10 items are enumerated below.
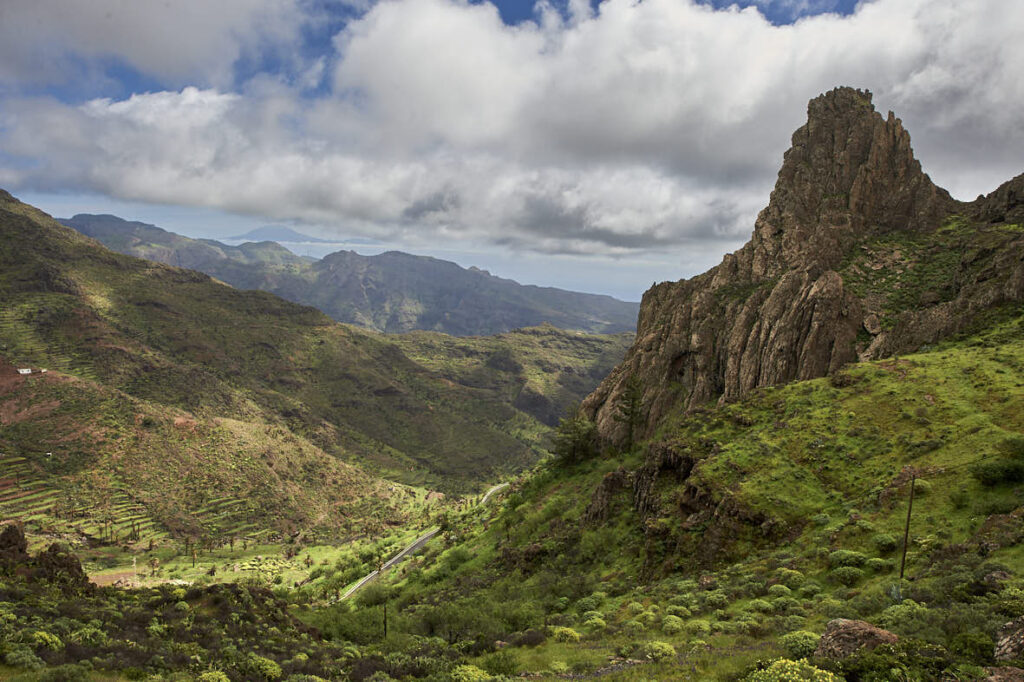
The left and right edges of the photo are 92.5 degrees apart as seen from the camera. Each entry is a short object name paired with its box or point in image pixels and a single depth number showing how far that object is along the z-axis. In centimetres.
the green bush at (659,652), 2647
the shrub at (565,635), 3500
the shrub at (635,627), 3322
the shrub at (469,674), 2726
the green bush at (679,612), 3350
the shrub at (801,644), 2217
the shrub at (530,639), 3513
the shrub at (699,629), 2977
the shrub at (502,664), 2988
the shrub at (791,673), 1802
